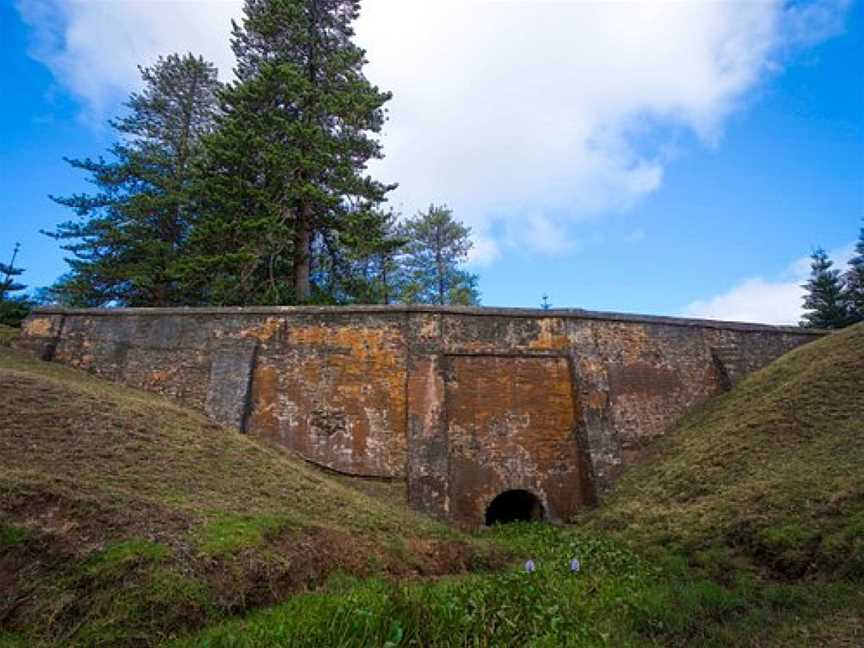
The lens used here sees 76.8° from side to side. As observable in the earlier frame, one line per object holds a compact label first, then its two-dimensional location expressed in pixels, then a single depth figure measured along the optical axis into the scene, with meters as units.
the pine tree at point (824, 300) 23.55
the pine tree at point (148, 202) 18.17
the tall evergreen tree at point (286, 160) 16.05
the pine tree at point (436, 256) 26.67
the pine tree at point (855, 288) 23.23
